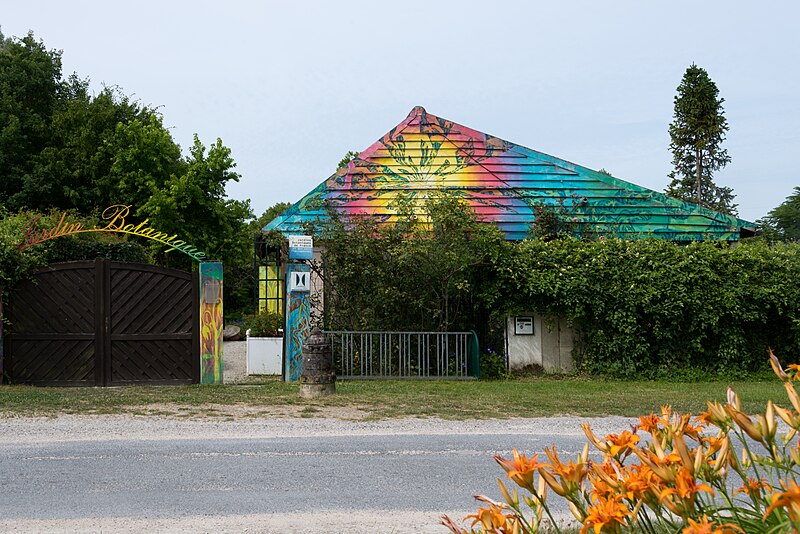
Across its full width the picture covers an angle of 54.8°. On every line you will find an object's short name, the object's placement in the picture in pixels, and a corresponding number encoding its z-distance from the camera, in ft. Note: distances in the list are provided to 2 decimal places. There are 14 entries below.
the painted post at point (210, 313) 47.65
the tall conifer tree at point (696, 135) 128.77
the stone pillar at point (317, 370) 41.01
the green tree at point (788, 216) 176.91
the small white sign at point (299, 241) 49.47
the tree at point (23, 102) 122.01
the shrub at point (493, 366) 55.42
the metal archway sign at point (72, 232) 48.29
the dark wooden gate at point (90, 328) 47.01
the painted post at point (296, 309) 49.57
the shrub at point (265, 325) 58.65
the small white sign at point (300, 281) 49.65
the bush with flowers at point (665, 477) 6.94
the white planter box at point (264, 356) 57.26
